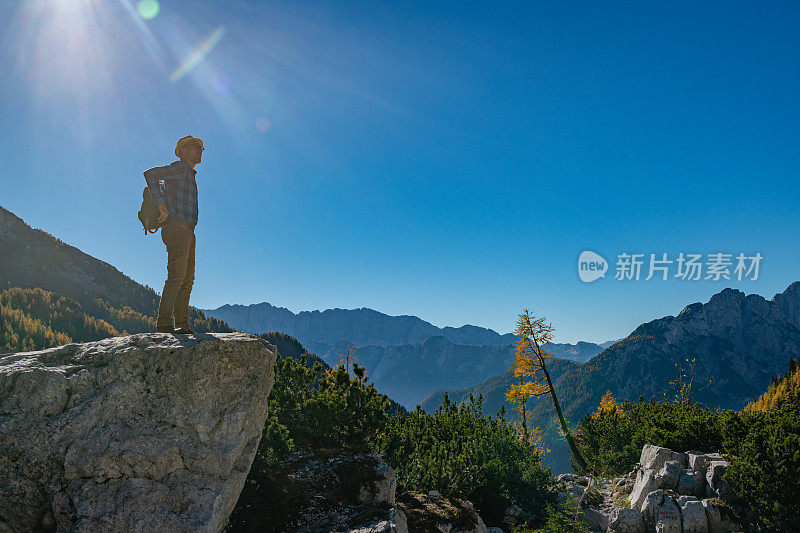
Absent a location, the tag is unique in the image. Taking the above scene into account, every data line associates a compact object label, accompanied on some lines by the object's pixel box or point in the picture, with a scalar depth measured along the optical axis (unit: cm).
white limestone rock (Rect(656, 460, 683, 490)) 1631
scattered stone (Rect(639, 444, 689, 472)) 1795
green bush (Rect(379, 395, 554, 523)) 1190
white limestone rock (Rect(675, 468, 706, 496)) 1611
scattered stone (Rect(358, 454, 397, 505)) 842
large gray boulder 538
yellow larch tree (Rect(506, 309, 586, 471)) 2983
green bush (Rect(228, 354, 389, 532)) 763
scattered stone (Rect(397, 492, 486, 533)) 886
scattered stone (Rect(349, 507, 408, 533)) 675
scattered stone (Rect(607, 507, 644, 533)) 1500
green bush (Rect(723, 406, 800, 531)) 1347
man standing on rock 749
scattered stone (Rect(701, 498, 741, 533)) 1431
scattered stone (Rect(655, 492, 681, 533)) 1433
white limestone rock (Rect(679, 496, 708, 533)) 1426
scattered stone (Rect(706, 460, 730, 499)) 1554
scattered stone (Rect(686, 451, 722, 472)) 1686
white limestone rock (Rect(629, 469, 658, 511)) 1634
